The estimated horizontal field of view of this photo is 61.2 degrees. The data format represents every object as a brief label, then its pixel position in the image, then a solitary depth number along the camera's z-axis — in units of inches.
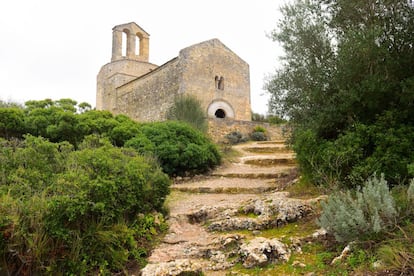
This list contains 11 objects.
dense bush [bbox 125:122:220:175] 409.1
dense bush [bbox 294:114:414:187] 229.8
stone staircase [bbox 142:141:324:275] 184.1
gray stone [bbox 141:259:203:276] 159.3
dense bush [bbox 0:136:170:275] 161.5
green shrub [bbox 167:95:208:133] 604.4
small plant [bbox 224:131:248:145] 699.4
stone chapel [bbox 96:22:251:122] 825.5
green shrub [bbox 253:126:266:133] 771.4
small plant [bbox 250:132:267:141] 749.9
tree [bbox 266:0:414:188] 245.4
